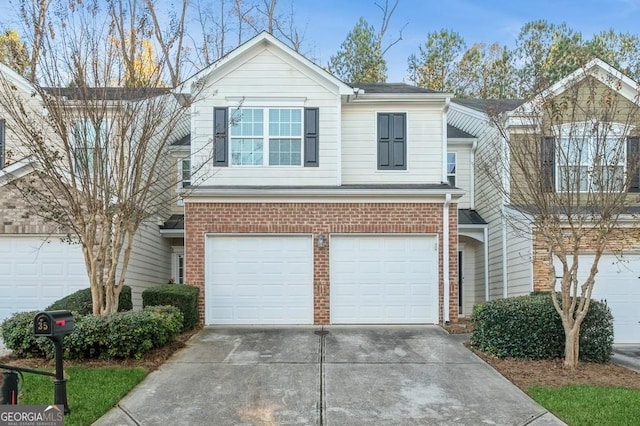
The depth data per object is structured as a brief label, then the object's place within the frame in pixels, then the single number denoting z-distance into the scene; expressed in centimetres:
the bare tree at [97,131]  976
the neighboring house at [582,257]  1334
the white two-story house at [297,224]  1316
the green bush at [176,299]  1166
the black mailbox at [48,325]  623
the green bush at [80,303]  1081
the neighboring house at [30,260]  1302
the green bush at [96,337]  891
